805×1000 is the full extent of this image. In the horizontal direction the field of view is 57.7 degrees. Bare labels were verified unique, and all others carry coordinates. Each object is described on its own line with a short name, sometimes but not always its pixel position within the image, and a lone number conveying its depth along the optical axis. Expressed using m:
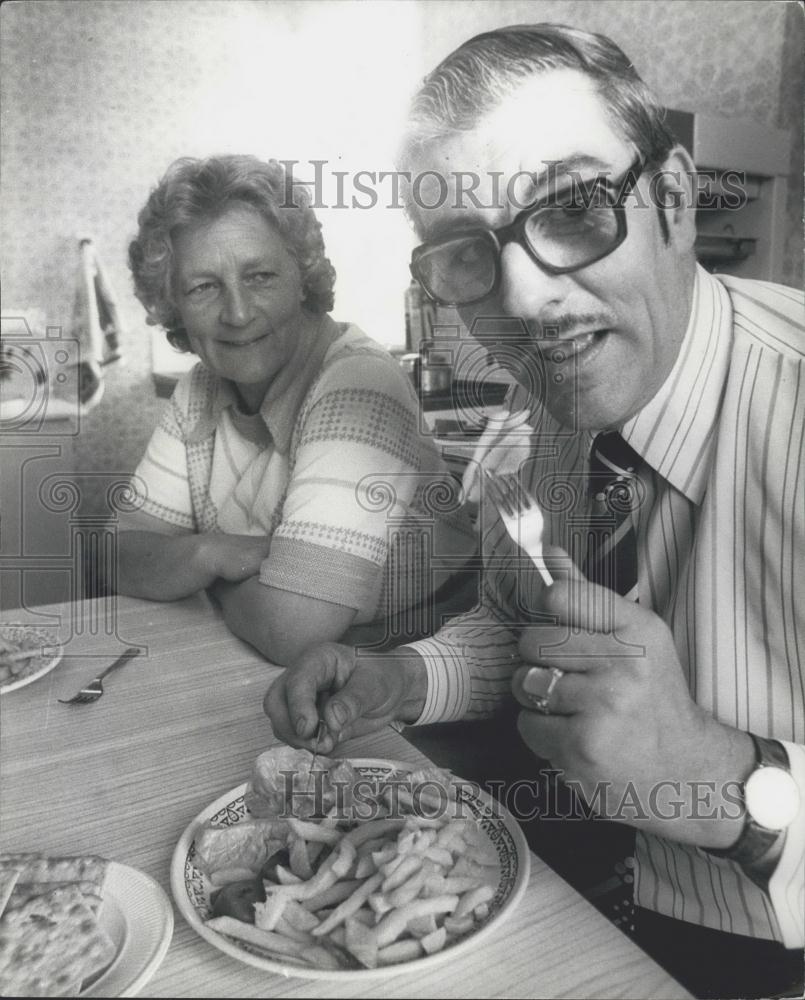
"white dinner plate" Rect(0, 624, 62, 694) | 0.87
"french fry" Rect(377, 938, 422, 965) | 0.48
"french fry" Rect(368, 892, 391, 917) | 0.50
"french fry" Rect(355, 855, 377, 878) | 0.55
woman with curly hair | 0.73
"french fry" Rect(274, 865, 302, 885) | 0.54
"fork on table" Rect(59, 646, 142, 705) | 0.85
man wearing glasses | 0.58
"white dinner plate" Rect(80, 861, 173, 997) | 0.47
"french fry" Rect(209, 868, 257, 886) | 0.55
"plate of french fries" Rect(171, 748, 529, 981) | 0.48
